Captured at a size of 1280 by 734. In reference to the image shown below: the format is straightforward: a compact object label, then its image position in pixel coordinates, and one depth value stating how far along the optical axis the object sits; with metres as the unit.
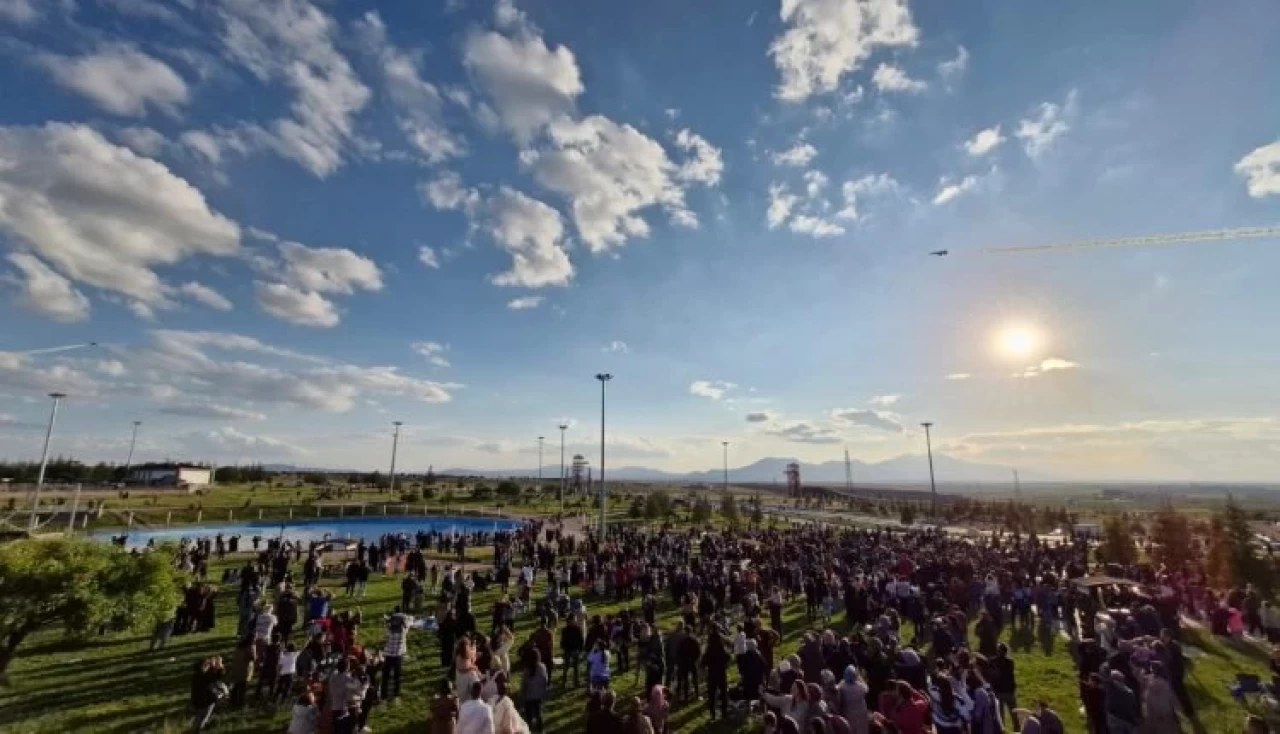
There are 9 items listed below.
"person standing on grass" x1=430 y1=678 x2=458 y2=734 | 7.62
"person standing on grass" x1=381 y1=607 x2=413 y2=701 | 11.84
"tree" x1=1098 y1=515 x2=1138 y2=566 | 31.58
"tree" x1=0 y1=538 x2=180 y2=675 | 12.42
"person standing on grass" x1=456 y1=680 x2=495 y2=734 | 7.51
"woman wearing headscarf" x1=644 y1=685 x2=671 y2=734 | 9.00
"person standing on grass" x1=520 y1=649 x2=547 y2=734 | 10.43
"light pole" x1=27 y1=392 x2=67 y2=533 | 34.37
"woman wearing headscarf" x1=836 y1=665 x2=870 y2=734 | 8.86
